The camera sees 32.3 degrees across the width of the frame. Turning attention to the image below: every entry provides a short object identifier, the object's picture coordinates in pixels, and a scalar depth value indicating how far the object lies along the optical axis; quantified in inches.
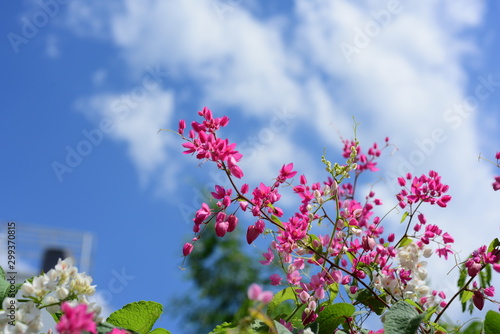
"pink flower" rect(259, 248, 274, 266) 16.8
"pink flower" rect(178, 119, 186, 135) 16.5
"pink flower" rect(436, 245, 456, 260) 18.3
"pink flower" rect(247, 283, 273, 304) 11.2
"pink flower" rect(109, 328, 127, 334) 12.3
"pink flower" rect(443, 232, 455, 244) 18.2
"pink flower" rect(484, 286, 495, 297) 16.6
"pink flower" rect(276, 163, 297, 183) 16.7
